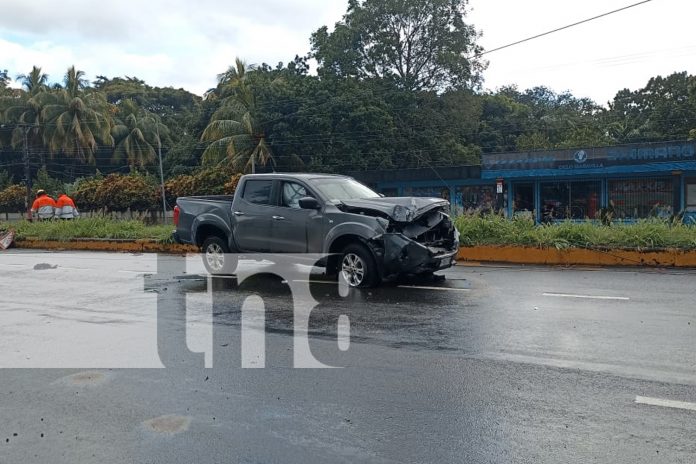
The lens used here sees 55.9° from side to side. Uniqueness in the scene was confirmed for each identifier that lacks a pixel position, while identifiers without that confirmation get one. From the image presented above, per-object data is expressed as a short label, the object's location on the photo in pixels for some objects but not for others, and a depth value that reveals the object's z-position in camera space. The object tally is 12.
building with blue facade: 26.53
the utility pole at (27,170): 45.06
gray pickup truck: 9.83
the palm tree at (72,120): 55.81
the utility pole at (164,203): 40.16
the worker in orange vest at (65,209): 23.42
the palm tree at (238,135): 41.06
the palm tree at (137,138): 61.06
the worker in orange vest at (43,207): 23.23
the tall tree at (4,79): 74.56
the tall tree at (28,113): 57.00
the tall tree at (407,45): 47.34
